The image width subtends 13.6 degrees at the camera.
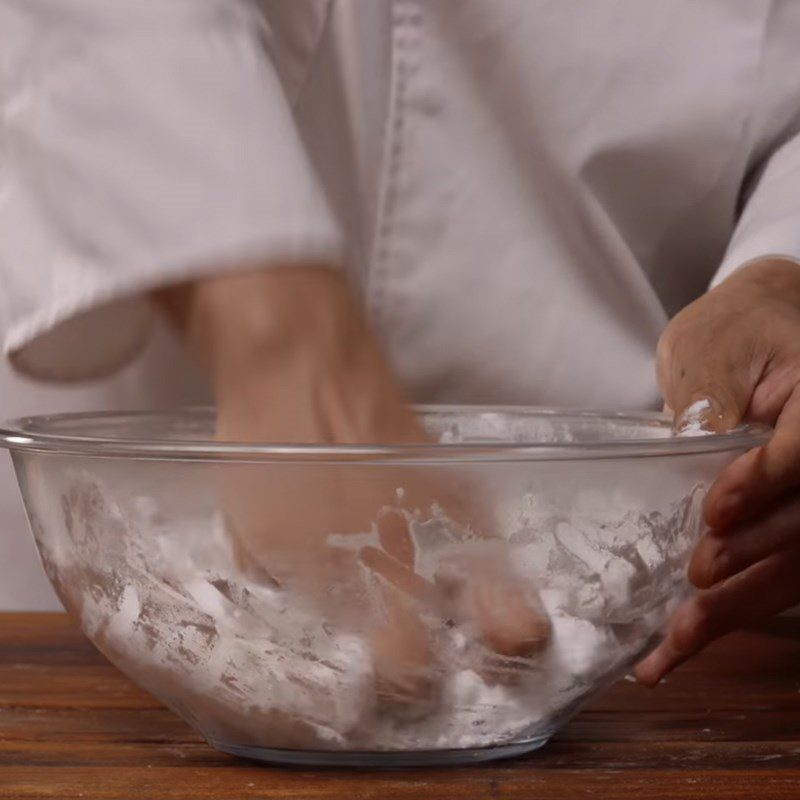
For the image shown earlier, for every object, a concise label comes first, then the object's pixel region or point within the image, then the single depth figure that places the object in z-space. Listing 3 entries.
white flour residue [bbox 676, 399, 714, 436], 1.22
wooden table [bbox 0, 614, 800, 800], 1.11
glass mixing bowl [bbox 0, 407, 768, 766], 1.09
